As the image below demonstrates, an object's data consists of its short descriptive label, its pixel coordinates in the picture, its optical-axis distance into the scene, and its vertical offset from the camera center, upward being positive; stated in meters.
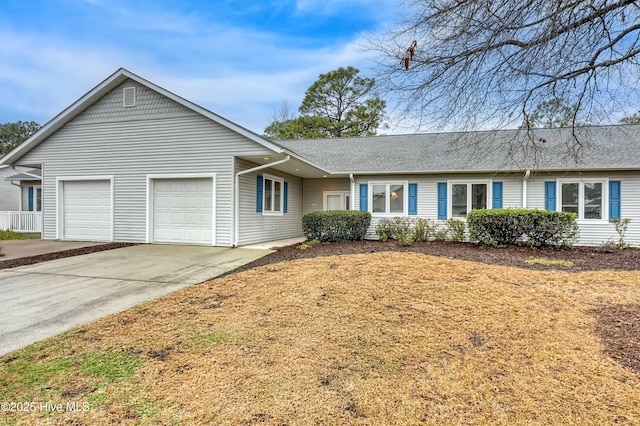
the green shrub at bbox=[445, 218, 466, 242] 10.97 -0.51
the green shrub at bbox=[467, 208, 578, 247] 9.23 -0.40
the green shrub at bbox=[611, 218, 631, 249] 10.59 -0.46
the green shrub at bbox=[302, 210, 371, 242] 10.58 -0.41
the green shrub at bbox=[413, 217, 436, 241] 11.30 -0.60
